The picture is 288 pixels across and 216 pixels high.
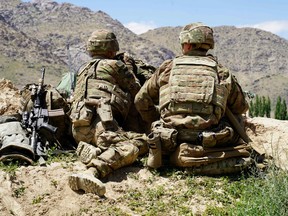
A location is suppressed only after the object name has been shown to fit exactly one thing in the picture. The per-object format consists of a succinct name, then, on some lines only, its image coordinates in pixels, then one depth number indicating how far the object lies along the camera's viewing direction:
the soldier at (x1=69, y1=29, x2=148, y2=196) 6.56
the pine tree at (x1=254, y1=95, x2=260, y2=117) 50.00
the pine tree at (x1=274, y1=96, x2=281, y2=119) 47.12
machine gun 7.19
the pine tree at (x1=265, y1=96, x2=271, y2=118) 50.98
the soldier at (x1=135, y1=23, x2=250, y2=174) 6.50
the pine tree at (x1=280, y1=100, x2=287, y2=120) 46.97
